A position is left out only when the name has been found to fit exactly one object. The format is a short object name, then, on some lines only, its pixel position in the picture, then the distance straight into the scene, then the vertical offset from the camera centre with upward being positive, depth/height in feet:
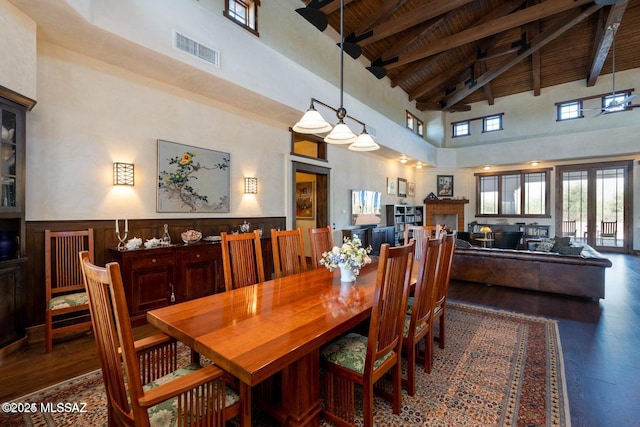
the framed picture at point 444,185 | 35.17 +3.34
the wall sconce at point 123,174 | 10.89 +1.43
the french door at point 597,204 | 27.81 +0.93
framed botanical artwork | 12.37 +1.51
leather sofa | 13.37 -2.96
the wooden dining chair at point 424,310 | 6.33 -2.40
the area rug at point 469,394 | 5.92 -4.29
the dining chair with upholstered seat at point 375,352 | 4.98 -2.81
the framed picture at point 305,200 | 24.49 +1.02
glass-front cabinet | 8.07 +0.90
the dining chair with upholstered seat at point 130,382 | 3.29 -2.18
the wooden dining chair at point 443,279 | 7.78 -1.95
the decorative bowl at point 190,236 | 12.11 -1.08
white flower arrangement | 7.39 -1.18
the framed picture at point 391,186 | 29.43 +2.73
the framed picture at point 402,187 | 31.55 +2.79
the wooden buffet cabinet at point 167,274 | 10.30 -2.53
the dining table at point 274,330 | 3.86 -1.91
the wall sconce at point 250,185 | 15.49 +1.42
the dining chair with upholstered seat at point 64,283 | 8.62 -2.39
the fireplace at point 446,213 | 34.24 -0.10
